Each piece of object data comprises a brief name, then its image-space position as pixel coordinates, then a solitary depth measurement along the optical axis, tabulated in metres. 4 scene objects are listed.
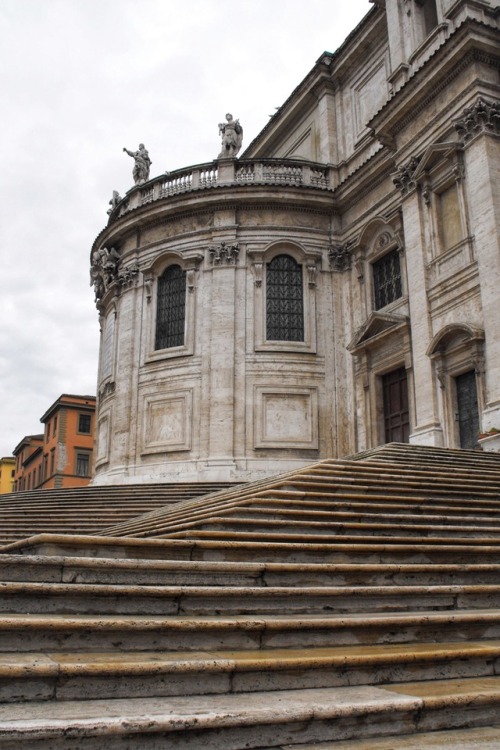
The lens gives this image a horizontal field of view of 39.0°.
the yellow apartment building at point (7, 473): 72.88
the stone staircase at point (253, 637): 3.19
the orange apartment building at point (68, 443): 51.12
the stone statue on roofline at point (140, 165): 24.81
